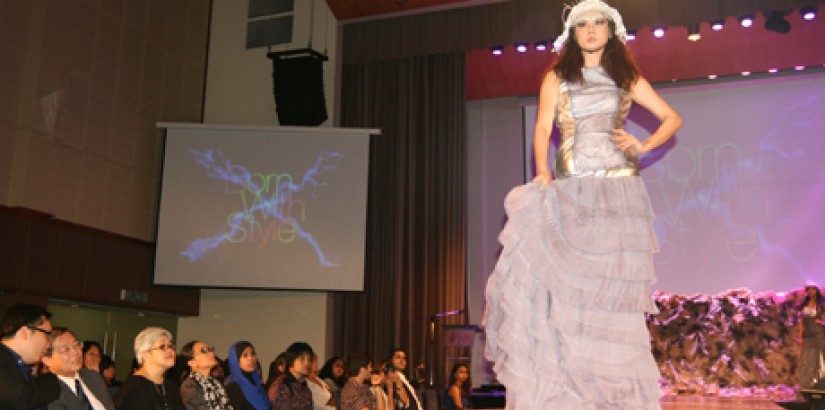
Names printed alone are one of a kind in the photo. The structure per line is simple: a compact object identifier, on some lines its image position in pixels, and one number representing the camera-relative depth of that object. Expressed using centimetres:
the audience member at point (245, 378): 534
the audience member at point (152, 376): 416
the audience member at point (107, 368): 668
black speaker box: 1009
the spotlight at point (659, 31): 919
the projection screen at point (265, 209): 955
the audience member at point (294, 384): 567
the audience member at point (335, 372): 769
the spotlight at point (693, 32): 905
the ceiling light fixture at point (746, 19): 892
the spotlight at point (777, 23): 888
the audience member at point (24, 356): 294
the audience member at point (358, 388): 620
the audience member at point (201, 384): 470
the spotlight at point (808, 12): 874
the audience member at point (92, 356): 605
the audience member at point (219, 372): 674
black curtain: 980
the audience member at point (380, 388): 689
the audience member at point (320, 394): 641
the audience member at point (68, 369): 371
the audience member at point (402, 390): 725
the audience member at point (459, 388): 834
